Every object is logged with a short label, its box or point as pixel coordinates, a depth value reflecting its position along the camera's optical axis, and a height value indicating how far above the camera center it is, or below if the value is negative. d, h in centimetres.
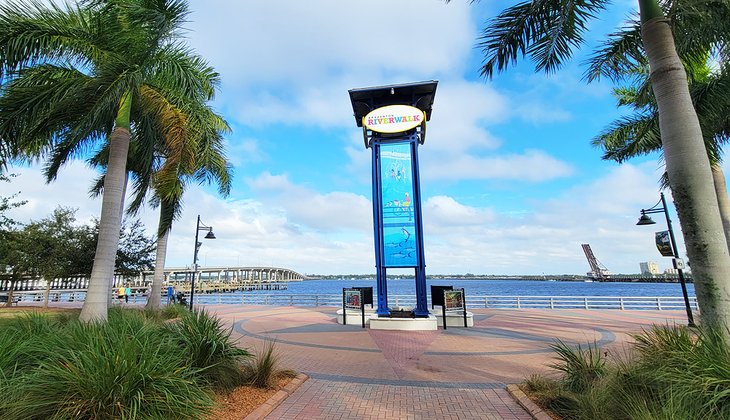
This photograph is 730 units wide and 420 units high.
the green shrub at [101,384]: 343 -100
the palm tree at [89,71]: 735 +477
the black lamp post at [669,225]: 1338 +182
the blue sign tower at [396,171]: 1448 +455
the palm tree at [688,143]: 438 +167
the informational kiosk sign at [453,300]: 1402 -92
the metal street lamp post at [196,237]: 1981 +263
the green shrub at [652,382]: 328 -121
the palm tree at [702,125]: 1066 +520
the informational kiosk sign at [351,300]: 1472 -87
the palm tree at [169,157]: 906 +437
